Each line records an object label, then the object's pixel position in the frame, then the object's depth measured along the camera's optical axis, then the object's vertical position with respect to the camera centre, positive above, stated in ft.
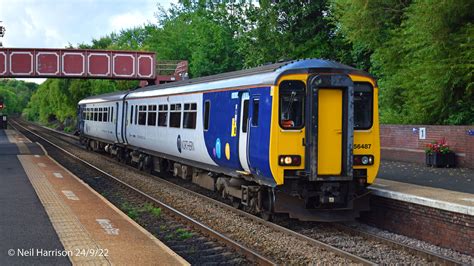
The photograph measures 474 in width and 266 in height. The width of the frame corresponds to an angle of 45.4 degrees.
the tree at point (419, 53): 62.54 +8.78
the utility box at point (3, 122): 248.73 -0.78
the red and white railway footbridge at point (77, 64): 115.03 +11.90
